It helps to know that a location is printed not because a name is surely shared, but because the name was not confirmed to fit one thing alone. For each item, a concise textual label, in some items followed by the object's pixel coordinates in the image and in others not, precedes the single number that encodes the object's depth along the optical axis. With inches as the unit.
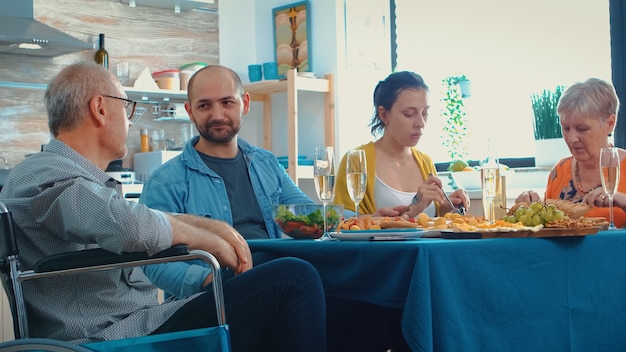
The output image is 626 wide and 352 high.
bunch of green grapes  83.1
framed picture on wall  217.3
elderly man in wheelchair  68.0
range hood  182.2
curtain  167.5
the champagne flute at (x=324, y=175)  87.4
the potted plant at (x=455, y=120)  198.7
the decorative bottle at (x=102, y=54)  203.8
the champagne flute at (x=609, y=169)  92.9
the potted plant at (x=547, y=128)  169.0
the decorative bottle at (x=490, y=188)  93.9
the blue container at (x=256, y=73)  217.3
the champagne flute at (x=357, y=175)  89.0
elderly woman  113.5
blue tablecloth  68.4
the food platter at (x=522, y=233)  78.2
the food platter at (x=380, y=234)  80.0
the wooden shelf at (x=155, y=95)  205.9
